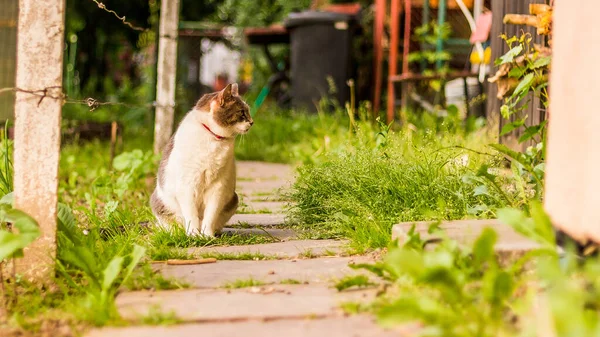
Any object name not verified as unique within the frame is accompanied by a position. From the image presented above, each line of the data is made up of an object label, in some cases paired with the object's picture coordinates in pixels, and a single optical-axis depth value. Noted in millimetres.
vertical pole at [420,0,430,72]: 18625
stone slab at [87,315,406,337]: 4254
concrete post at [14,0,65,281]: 5465
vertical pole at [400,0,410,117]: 16937
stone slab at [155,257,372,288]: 5555
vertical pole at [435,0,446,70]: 17922
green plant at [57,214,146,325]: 4715
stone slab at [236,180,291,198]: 10531
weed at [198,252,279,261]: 6352
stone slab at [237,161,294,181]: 12336
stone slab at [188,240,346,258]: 6467
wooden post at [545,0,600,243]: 4309
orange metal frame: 17703
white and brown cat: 7609
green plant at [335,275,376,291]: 5102
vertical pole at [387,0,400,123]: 17609
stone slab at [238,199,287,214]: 9223
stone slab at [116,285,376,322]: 4652
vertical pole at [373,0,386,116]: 18594
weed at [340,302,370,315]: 4590
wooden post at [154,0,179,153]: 12227
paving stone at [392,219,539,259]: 4820
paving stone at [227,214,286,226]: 8312
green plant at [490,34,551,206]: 6492
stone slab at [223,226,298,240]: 7377
